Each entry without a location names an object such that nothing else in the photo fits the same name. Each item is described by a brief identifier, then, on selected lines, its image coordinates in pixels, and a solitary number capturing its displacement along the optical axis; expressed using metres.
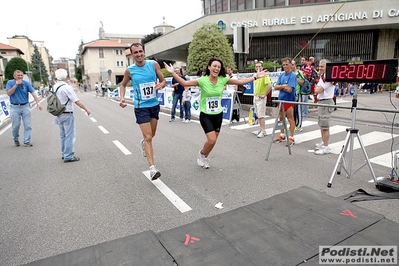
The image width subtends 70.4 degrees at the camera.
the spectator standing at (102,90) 36.75
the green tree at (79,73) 108.44
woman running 4.93
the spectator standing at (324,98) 5.78
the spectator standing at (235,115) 10.30
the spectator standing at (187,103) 10.60
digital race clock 3.85
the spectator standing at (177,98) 10.98
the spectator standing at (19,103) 7.41
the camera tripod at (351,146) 4.33
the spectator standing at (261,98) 8.07
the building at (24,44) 94.69
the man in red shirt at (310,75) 9.18
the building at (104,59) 74.50
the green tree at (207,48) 18.31
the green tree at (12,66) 60.06
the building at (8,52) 74.94
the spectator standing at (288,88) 6.75
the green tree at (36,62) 90.12
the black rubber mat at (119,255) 2.63
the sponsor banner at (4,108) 12.86
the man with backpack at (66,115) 5.81
